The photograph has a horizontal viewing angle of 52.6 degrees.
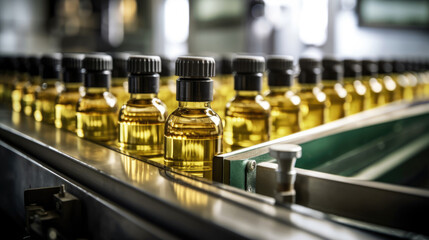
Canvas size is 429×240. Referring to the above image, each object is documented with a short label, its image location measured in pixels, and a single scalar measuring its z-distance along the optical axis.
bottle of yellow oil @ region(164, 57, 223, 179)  0.69
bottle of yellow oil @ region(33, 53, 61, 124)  1.17
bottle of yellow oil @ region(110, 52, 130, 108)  1.16
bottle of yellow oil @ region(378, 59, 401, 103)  1.75
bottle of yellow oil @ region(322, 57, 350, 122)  1.22
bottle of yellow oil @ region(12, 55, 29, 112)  1.46
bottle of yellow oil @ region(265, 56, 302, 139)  0.97
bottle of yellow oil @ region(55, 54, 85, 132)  1.04
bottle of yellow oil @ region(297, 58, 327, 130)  1.09
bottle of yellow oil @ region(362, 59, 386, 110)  1.60
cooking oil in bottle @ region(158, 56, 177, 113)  1.26
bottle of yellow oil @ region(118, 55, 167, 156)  0.81
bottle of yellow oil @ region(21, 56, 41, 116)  1.36
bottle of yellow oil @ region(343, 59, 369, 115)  1.42
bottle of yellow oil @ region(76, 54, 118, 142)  0.92
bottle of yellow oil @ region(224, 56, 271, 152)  0.84
